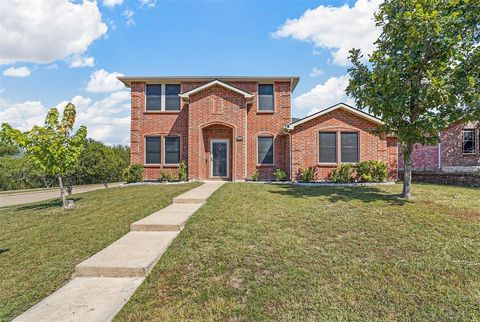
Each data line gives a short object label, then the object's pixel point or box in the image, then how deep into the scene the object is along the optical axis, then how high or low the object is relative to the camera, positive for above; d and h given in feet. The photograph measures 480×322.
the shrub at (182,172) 48.75 -1.57
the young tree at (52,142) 27.12 +2.11
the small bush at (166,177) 49.66 -2.48
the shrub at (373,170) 44.11 -1.13
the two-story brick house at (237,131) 46.91 +5.67
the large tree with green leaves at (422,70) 24.20 +8.63
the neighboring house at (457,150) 58.95 +2.75
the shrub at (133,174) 49.19 -1.91
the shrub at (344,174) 44.19 -1.75
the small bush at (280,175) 47.62 -2.05
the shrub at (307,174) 45.29 -1.81
